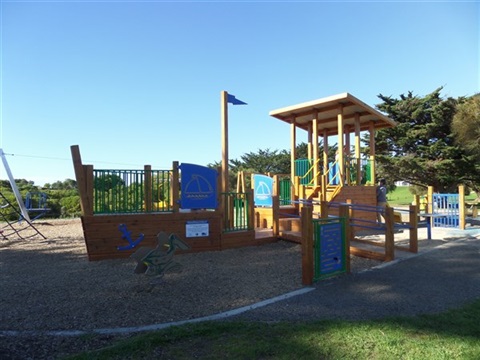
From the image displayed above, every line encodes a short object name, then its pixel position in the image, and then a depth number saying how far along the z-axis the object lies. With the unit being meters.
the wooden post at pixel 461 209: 13.01
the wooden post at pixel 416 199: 12.08
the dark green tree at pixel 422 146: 22.22
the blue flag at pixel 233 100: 10.47
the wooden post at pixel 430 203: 14.31
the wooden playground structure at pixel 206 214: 7.93
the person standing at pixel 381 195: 12.93
